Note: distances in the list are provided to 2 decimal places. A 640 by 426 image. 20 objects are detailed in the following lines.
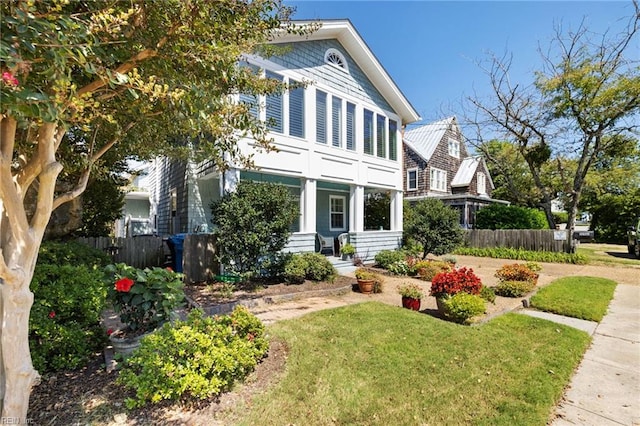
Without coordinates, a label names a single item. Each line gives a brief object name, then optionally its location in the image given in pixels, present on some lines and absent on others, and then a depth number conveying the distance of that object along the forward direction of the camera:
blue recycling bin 8.89
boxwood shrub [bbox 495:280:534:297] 7.81
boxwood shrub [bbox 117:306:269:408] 2.89
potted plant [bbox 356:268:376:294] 8.07
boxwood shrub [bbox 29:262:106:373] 3.42
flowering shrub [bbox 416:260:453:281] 10.09
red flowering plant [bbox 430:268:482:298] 6.09
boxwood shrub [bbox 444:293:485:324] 5.48
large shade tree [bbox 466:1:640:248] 15.40
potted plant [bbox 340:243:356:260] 11.59
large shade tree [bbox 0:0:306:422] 1.87
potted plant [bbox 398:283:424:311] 6.44
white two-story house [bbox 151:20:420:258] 9.84
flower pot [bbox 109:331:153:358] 3.55
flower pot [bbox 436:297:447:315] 5.91
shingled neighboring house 22.73
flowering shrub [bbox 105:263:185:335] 3.79
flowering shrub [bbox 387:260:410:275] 10.90
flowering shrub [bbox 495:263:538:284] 8.65
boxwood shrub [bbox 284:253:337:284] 8.15
